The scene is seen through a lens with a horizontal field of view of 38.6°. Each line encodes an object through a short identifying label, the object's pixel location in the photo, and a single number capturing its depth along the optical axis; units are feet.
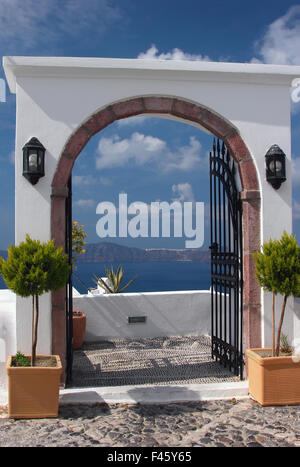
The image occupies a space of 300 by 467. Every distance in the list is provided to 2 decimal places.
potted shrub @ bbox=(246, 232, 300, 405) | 13.24
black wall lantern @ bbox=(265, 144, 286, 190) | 14.90
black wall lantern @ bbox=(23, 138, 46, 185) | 13.78
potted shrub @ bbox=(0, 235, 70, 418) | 12.19
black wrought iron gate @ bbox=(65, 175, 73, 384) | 15.03
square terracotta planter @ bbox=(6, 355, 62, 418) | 12.31
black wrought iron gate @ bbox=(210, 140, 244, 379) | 15.76
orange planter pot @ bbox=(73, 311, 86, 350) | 20.43
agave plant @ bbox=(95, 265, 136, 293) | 24.17
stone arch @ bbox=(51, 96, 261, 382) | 14.34
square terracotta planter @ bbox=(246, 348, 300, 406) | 13.39
